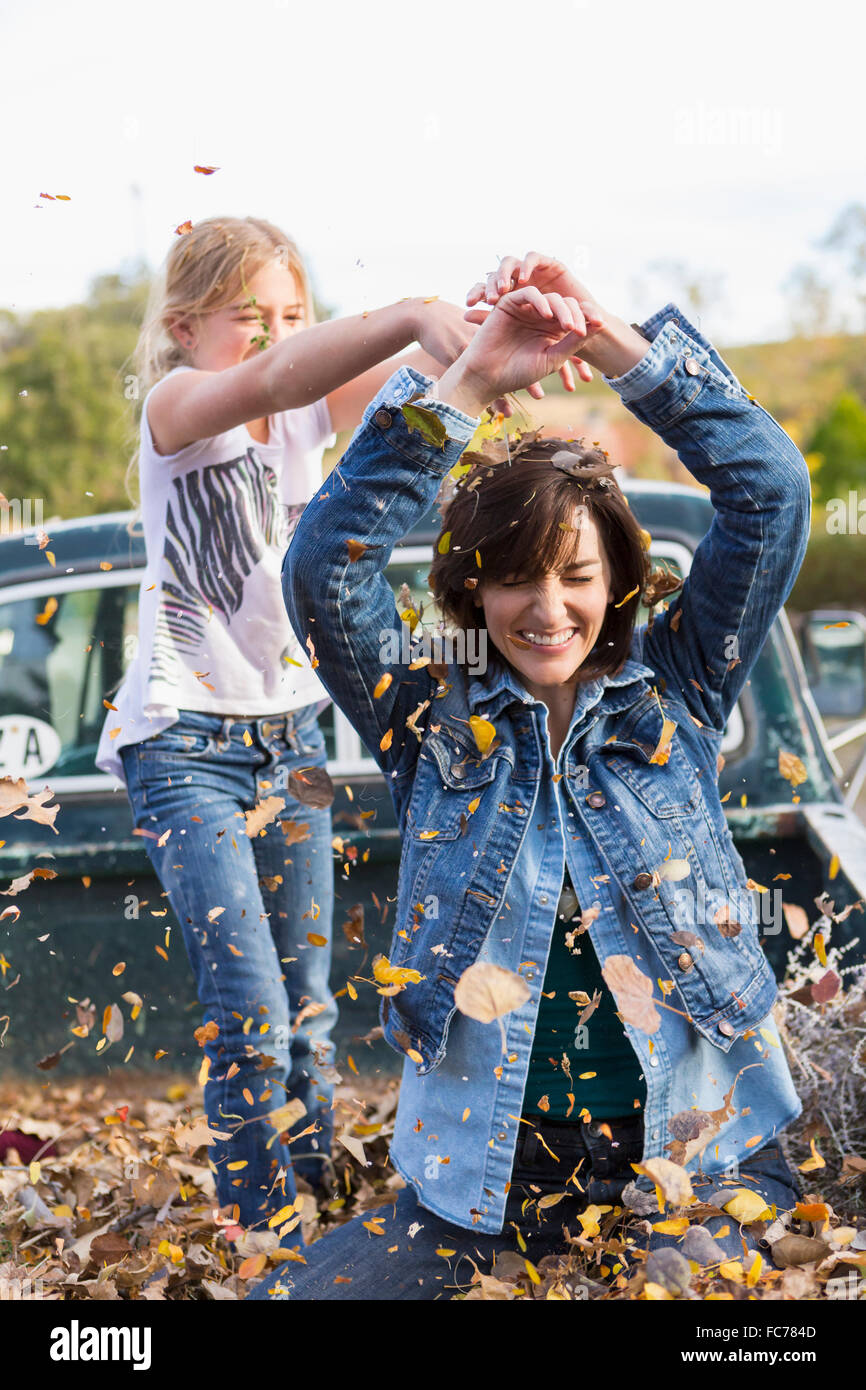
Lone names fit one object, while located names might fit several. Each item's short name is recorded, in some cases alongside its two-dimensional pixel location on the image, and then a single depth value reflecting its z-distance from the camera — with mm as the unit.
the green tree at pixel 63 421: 14562
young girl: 2393
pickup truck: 3162
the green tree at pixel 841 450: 18062
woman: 1864
